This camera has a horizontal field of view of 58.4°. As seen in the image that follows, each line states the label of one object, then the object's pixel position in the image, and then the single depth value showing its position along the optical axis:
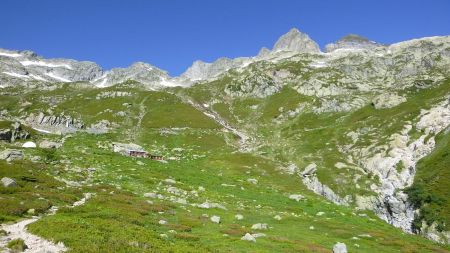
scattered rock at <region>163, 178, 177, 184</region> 60.99
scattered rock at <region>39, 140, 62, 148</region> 80.56
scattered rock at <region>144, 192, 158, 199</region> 49.07
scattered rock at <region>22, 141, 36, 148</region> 83.62
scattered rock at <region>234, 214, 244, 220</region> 43.62
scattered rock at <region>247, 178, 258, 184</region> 81.28
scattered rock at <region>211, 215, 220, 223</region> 39.91
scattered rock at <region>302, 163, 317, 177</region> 96.94
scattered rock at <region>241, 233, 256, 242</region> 33.26
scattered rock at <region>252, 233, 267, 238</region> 35.42
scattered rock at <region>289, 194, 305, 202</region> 67.28
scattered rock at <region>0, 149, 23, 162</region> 57.15
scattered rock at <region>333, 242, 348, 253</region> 31.98
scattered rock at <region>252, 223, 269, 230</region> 39.66
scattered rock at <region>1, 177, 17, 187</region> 38.38
